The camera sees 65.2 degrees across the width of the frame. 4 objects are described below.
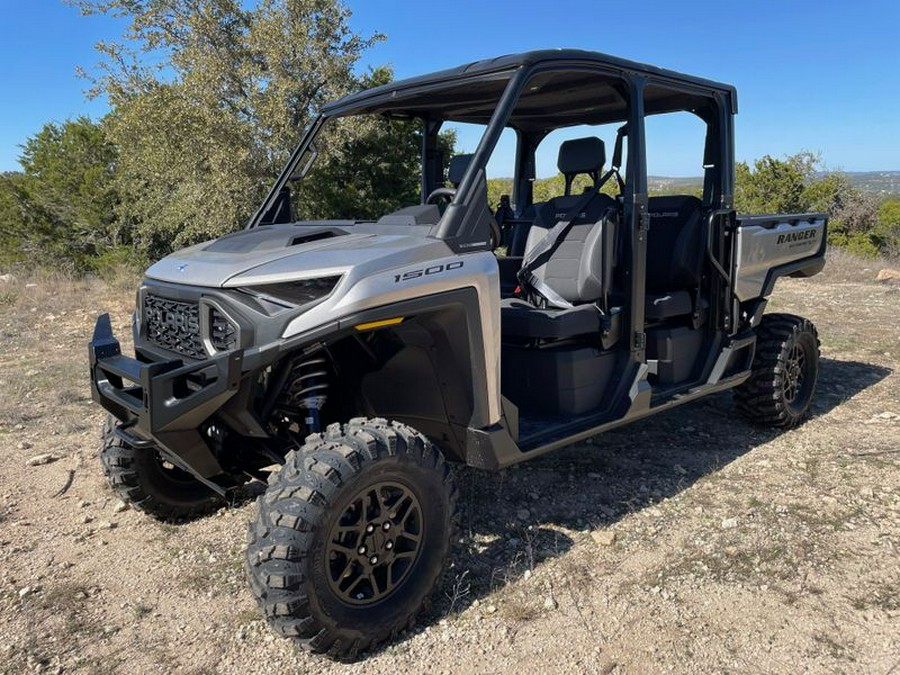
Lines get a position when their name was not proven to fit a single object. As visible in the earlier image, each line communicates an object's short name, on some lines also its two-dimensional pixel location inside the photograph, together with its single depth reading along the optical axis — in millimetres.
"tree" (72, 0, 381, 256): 13109
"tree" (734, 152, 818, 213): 21375
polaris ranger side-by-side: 2582
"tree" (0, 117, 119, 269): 19562
